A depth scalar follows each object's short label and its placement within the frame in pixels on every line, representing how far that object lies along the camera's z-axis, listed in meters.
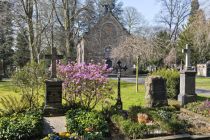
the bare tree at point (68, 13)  29.59
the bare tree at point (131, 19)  64.12
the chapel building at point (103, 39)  52.16
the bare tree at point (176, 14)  54.16
